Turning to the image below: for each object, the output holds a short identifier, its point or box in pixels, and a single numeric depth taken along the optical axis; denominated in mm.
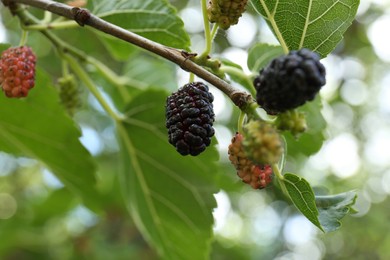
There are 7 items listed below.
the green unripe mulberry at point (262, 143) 228
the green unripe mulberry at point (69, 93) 360
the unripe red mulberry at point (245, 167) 244
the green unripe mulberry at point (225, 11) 262
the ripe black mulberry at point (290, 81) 222
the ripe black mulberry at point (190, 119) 251
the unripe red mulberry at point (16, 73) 284
